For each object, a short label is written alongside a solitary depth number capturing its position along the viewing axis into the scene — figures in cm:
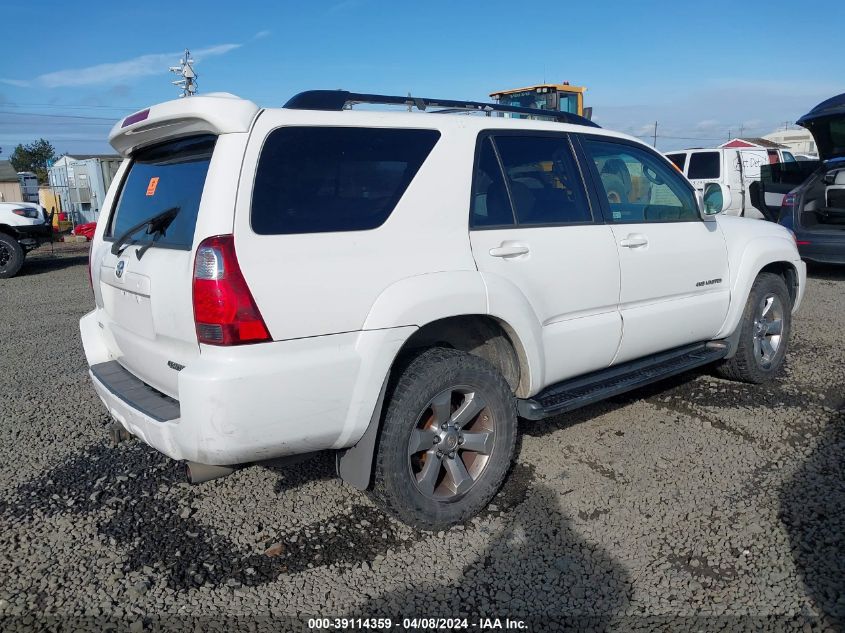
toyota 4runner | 259
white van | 1484
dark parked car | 856
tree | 7556
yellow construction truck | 1554
